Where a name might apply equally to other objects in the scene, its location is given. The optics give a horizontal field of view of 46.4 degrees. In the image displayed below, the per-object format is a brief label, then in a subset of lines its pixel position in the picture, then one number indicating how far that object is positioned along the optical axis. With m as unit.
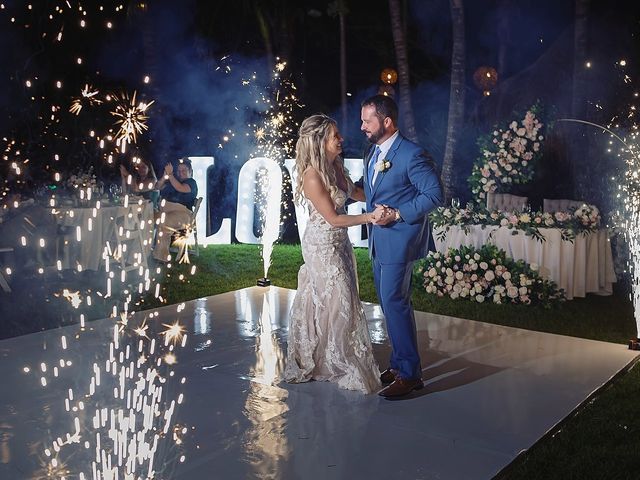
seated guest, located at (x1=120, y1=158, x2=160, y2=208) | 11.66
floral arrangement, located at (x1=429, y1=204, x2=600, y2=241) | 8.68
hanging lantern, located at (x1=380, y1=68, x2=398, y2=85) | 19.73
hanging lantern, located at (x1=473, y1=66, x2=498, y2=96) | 19.12
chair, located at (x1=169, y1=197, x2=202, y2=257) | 11.73
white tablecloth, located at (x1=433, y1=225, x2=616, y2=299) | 8.66
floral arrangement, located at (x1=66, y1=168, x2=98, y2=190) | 11.92
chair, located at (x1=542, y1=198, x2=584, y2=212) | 10.70
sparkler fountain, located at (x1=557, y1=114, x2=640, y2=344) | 9.00
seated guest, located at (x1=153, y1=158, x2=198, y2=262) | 11.29
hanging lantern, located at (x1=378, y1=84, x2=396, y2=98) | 19.62
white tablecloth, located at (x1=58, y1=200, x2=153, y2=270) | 10.16
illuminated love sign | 13.58
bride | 5.17
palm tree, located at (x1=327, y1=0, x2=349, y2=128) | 20.59
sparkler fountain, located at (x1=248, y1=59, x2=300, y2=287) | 15.95
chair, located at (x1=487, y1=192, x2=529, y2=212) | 10.59
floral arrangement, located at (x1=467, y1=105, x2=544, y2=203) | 9.59
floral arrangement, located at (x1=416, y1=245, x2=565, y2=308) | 8.30
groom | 4.81
